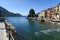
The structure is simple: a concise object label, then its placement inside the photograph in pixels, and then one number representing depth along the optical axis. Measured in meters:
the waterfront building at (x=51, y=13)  24.76
